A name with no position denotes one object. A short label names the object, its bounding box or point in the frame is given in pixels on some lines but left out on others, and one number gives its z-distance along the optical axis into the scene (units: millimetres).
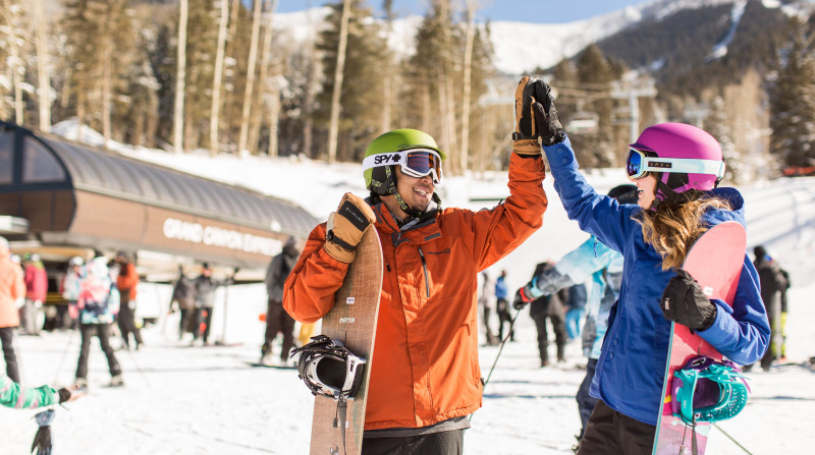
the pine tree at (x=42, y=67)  33312
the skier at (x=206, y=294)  13555
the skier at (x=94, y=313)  7035
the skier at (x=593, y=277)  4488
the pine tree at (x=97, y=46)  35719
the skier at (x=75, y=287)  7445
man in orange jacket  2150
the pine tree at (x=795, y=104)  42688
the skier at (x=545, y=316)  9680
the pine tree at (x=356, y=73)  38844
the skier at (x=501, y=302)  13406
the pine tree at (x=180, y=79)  29542
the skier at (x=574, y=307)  11047
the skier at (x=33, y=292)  12531
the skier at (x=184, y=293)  14273
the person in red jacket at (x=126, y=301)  10484
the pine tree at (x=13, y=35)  29812
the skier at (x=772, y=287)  9086
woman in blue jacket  2072
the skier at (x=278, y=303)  8883
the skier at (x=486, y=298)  13823
